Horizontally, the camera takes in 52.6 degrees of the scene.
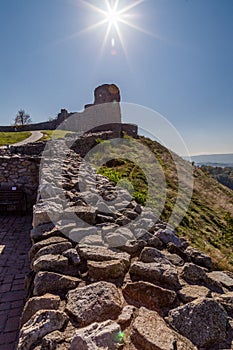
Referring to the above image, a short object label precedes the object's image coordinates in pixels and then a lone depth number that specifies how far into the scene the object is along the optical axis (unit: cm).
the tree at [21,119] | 4022
